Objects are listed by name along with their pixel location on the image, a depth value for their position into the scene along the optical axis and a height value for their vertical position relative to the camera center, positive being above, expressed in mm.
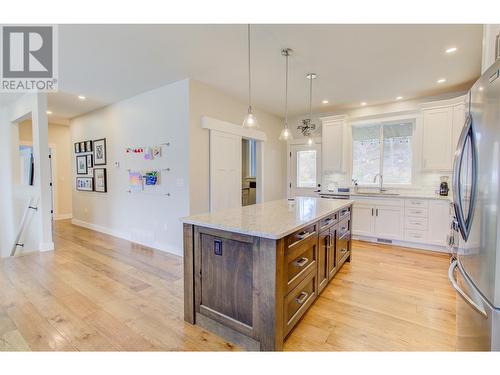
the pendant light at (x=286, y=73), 2822 +1500
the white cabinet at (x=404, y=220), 3951 -728
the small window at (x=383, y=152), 4773 +551
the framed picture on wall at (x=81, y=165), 5711 +316
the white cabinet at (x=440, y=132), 3955 +796
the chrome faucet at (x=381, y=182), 4936 -68
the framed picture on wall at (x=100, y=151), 5160 +577
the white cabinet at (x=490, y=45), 1565 +949
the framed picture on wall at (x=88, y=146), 5504 +730
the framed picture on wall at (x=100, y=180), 5199 -48
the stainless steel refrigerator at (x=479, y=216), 1113 -195
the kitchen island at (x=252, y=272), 1609 -706
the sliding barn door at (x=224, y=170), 4074 +142
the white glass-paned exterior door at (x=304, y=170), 5789 +215
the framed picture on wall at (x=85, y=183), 5562 -130
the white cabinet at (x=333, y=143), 5074 +772
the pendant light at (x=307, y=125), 3545 +824
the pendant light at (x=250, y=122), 2591 +616
